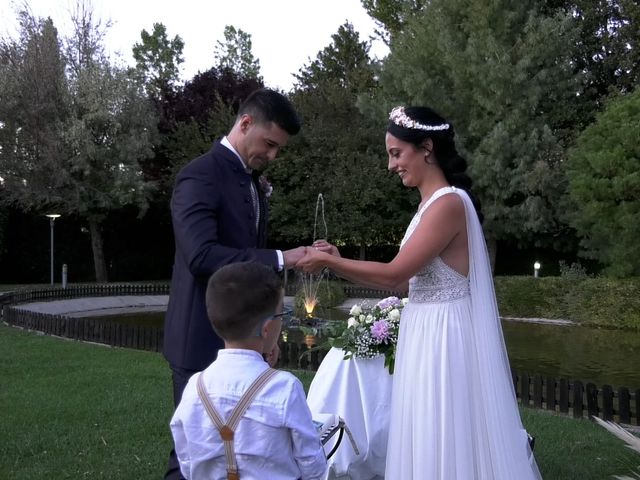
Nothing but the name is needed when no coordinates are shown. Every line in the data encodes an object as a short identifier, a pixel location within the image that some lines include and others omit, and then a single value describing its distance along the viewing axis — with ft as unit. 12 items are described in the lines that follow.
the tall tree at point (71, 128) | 85.81
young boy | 7.66
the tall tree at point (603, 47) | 87.51
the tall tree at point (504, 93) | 80.69
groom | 9.35
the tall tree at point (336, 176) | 88.84
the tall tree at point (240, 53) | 160.25
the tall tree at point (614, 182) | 62.69
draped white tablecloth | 16.39
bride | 10.41
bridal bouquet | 17.22
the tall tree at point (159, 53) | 151.43
